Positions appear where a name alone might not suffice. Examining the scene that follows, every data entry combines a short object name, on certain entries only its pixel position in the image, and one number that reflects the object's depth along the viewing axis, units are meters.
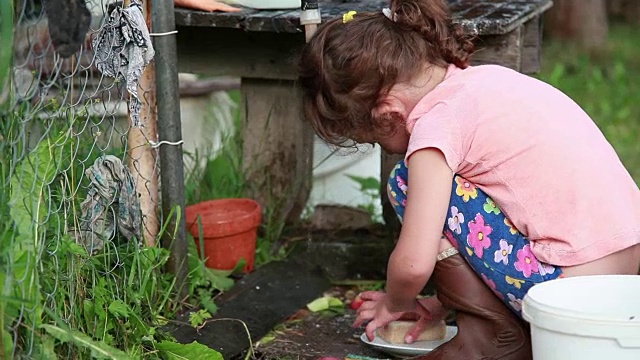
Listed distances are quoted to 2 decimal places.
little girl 2.49
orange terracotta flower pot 3.39
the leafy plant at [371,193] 3.81
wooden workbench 3.27
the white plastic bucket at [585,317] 1.99
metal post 2.99
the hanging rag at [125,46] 2.66
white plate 2.83
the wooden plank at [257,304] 2.93
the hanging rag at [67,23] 2.38
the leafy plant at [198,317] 2.96
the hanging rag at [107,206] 2.63
